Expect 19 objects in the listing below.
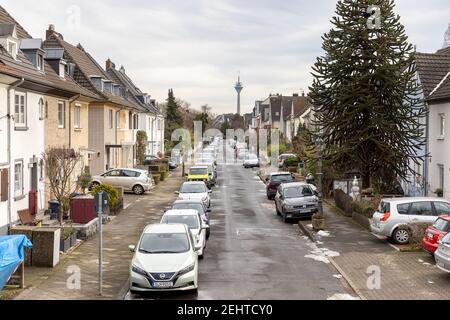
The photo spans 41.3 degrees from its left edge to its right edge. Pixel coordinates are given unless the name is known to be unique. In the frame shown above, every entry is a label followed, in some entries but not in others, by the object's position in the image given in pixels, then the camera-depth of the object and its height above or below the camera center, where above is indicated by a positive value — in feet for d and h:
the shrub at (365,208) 81.76 -8.20
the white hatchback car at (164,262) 45.52 -8.87
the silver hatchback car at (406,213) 67.15 -7.25
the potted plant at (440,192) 92.48 -6.65
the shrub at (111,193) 92.89 -6.84
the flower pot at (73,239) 65.36 -9.95
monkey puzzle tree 89.15 +9.13
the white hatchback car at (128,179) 126.00 -6.20
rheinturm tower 604.41 +58.81
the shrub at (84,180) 90.27 -4.64
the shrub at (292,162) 173.06 -3.63
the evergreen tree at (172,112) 327.06 +20.70
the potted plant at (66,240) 62.23 -9.51
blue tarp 43.29 -7.84
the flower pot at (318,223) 79.05 -9.81
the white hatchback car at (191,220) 61.82 -7.59
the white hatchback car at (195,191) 97.72 -7.14
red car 55.01 -7.81
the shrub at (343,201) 92.94 -8.49
